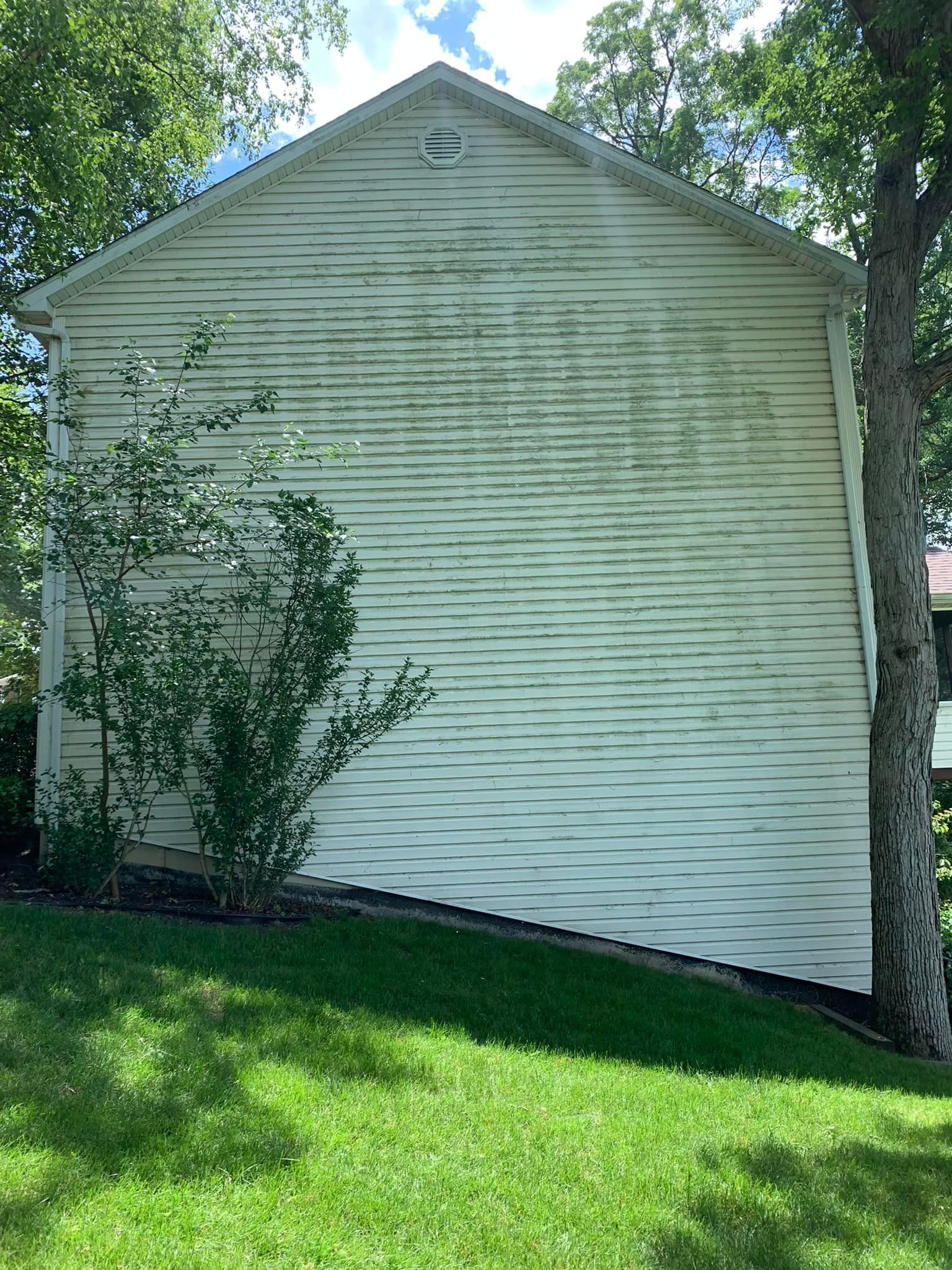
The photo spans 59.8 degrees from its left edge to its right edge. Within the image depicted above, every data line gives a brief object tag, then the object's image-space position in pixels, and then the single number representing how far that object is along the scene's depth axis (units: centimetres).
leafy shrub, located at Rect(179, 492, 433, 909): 643
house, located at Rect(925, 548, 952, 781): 1672
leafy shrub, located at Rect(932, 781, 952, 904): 980
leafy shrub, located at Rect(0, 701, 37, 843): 780
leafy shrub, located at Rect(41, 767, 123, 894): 646
